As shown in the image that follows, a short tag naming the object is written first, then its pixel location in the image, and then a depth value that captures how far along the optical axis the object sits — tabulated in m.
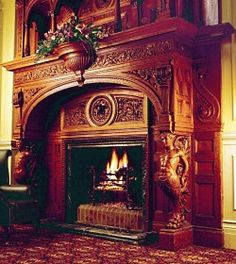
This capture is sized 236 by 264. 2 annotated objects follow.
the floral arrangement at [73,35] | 4.96
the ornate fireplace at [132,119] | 4.46
